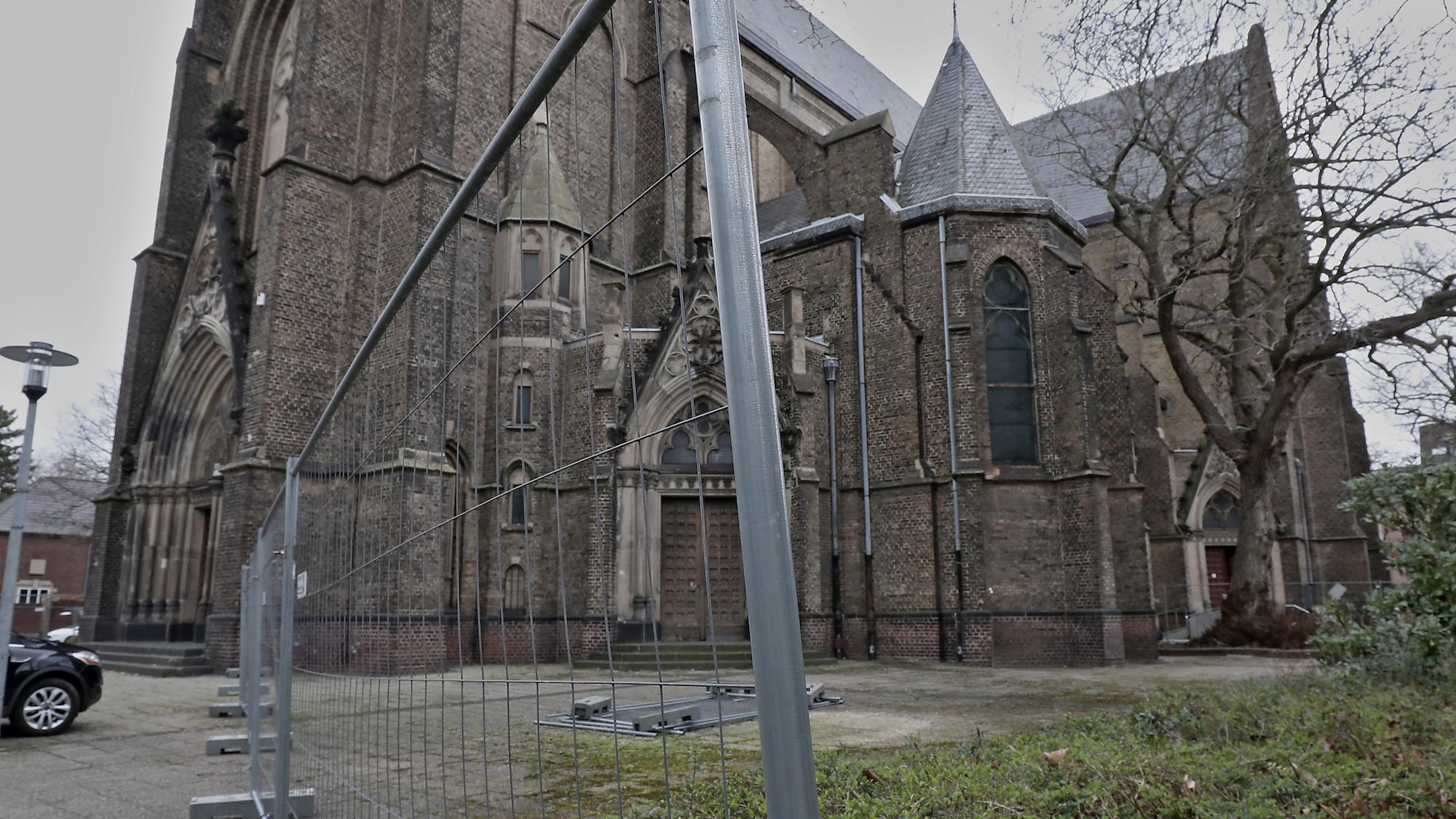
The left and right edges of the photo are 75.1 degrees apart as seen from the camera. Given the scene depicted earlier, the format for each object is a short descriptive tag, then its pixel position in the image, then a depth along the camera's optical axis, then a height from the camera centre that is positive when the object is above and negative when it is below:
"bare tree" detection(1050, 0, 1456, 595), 16.08 +6.29
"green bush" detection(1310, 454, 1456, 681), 8.12 -0.18
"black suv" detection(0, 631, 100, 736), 9.00 -0.92
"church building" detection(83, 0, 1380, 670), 17.16 +4.85
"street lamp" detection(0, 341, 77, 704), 9.30 +2.03
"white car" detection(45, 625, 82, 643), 23.83 -1.17
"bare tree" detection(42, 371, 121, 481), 37.97 +5.35
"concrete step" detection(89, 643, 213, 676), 16.42 -1.27
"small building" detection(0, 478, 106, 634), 39.69 +1.87
